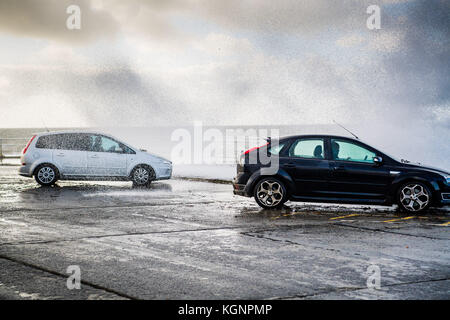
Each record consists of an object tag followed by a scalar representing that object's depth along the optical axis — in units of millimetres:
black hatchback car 11711
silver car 17156
